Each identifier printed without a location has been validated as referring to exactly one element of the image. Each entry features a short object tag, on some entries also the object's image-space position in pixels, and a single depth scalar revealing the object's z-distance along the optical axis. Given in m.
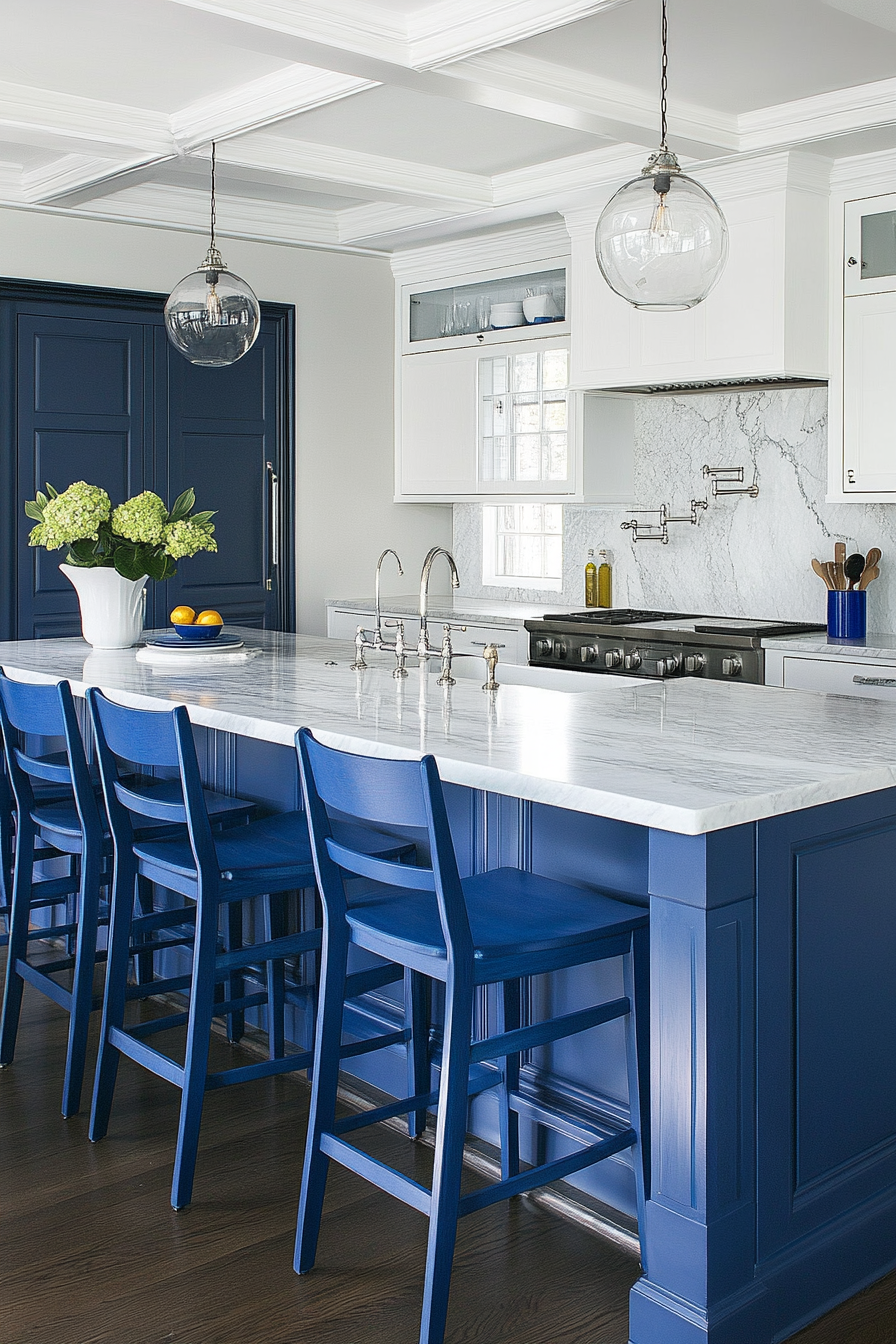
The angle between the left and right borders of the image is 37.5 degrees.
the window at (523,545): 6.74
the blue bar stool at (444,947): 2.13
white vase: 4.18
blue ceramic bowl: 4.09
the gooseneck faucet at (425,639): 3.26
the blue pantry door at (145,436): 5.67
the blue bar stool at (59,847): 3.12
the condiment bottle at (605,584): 6.23
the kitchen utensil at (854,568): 5.04
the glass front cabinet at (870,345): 4.74
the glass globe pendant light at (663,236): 2.77
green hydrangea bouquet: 4.02
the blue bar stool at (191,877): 2.70
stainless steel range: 4.85
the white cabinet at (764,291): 4.76
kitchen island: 2.09
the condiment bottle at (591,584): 6.25
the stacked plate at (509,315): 6.11
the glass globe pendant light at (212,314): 4.03
